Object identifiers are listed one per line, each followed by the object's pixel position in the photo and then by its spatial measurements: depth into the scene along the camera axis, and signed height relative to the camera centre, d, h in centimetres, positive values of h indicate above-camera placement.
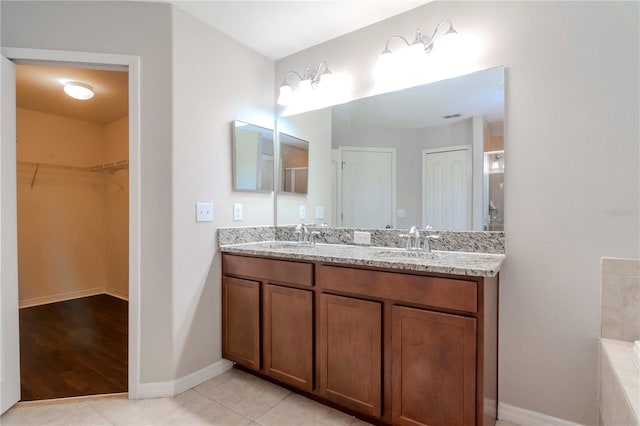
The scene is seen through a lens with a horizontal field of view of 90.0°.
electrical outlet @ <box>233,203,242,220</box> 238 -2
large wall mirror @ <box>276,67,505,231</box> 182 +33
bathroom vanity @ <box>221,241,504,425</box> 138 -62
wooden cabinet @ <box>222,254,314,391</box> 186 -69
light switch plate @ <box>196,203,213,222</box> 213 -3
